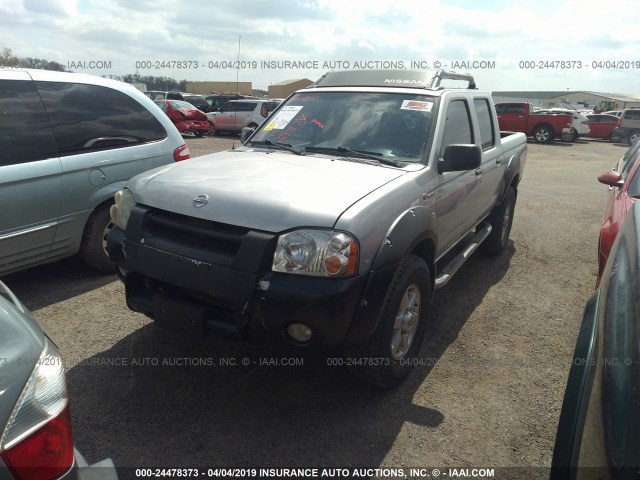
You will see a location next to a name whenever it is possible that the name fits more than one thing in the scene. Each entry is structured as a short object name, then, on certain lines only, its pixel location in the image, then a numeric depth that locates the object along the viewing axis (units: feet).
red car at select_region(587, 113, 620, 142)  84.58
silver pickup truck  8.29
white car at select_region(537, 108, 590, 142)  77.61
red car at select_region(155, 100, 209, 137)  60.85
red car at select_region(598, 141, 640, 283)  12.25
